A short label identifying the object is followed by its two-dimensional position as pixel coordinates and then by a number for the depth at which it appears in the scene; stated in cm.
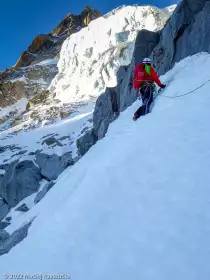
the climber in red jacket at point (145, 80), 735
